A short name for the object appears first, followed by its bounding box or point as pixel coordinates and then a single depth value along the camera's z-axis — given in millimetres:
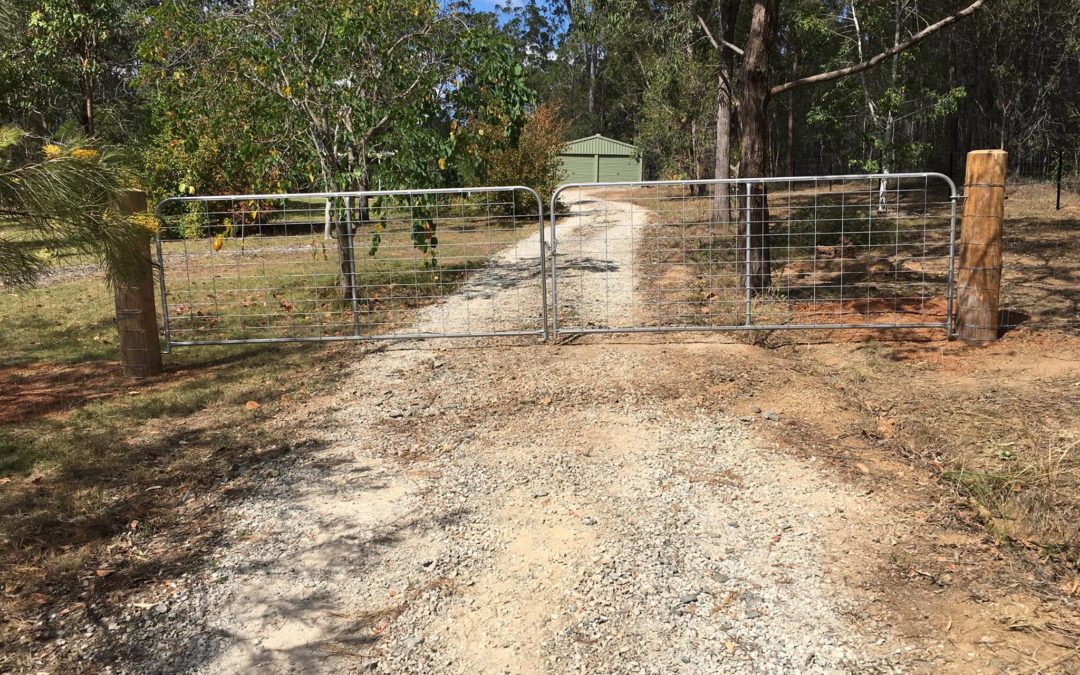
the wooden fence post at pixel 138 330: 6312
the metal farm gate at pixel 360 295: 7812
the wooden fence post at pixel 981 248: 6617
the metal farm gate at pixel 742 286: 7625
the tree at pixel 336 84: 8539
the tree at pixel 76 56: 15648
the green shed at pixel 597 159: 47250
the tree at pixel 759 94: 8125
